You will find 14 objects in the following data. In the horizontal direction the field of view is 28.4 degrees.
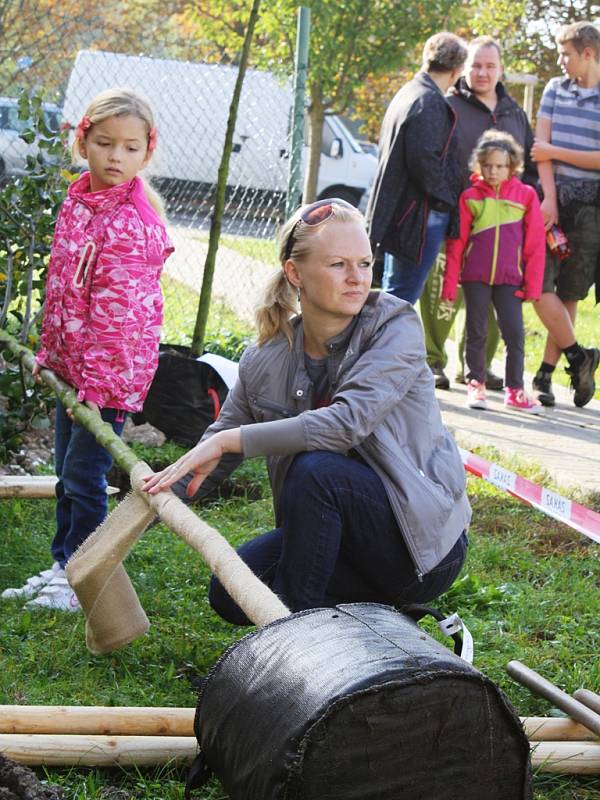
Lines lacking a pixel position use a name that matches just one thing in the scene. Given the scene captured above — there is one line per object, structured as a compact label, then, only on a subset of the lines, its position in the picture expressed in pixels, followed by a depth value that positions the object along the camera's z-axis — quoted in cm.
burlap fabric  247
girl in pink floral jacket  375
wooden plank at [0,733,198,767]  269
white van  1390
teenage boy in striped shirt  702
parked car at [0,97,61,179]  688
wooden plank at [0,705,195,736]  275
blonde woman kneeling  297
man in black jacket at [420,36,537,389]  701
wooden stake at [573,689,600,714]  306
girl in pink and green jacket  689
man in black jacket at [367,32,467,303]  657
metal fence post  715
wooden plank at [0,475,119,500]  460
